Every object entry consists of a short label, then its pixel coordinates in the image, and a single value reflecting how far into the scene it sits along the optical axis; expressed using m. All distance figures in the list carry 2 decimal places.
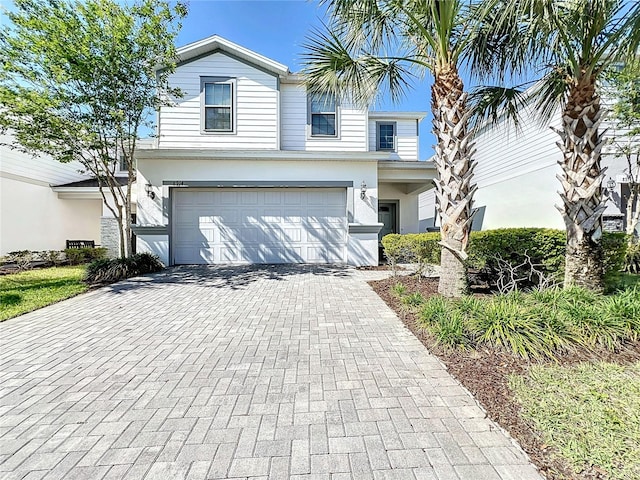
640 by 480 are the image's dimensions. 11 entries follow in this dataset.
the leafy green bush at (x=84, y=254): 11.55
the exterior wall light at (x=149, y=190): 10.05
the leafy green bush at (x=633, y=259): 8.12
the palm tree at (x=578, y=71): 4.28
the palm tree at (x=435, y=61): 5.11
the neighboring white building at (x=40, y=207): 11.27
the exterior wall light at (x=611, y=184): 9.98
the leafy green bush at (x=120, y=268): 7.87
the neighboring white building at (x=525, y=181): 10.17
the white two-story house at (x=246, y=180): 10.17
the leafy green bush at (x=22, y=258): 10.07
